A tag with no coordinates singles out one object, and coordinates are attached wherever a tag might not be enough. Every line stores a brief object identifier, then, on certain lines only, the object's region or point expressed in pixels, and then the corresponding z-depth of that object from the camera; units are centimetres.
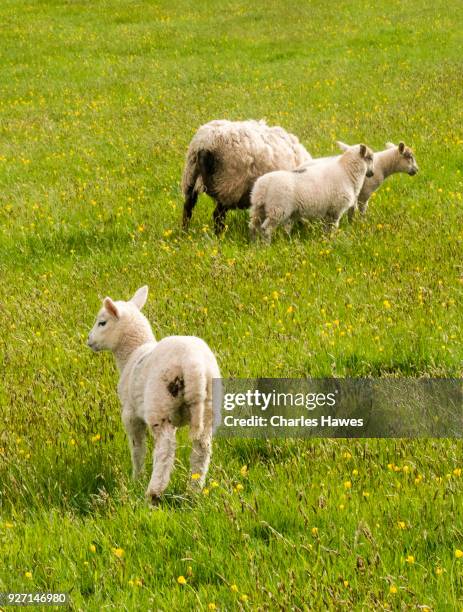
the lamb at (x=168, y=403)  887
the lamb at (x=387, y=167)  2209
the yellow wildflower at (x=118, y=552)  778
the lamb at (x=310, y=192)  1905
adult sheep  2103
